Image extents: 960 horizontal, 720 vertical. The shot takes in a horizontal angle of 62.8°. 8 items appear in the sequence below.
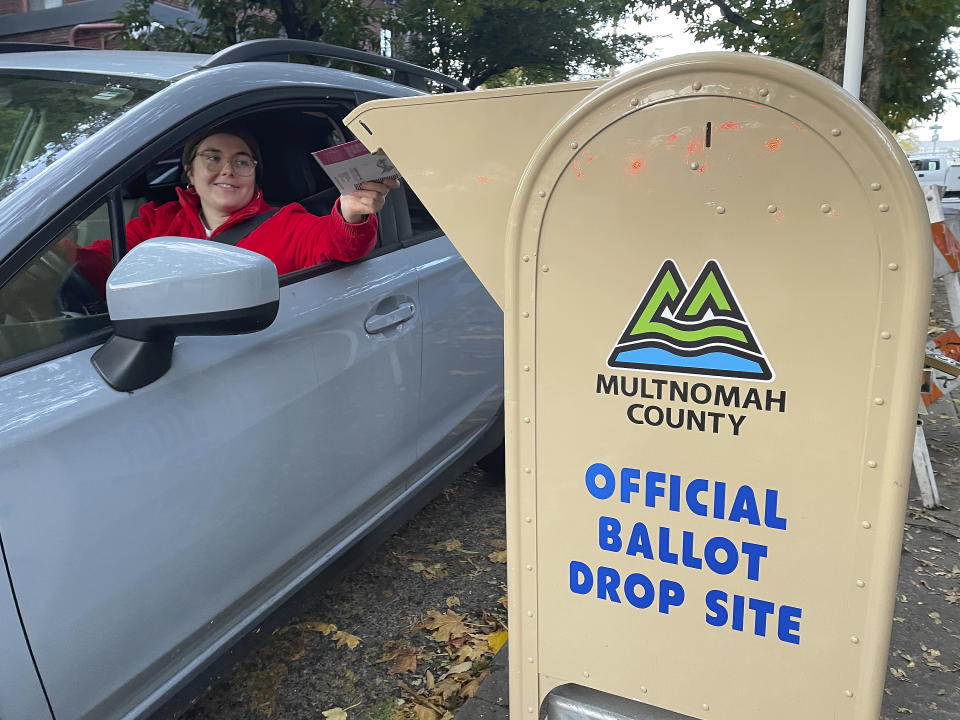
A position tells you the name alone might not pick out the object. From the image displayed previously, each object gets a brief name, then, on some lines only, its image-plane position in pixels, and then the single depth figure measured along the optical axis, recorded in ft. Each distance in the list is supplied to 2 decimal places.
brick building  48.47
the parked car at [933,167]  94.68
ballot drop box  4.15
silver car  5.06
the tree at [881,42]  18.11
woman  7.41
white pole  12.02
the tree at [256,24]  28.84
